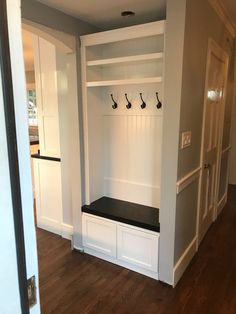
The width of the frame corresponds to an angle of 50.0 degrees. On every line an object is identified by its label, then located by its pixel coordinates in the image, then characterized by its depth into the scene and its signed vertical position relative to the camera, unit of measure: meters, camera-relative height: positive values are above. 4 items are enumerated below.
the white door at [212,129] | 2.59 -0.22
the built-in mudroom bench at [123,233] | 2.28 -1.17
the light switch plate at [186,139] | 2.07 -0.24
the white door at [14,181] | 0.54 -0.16
